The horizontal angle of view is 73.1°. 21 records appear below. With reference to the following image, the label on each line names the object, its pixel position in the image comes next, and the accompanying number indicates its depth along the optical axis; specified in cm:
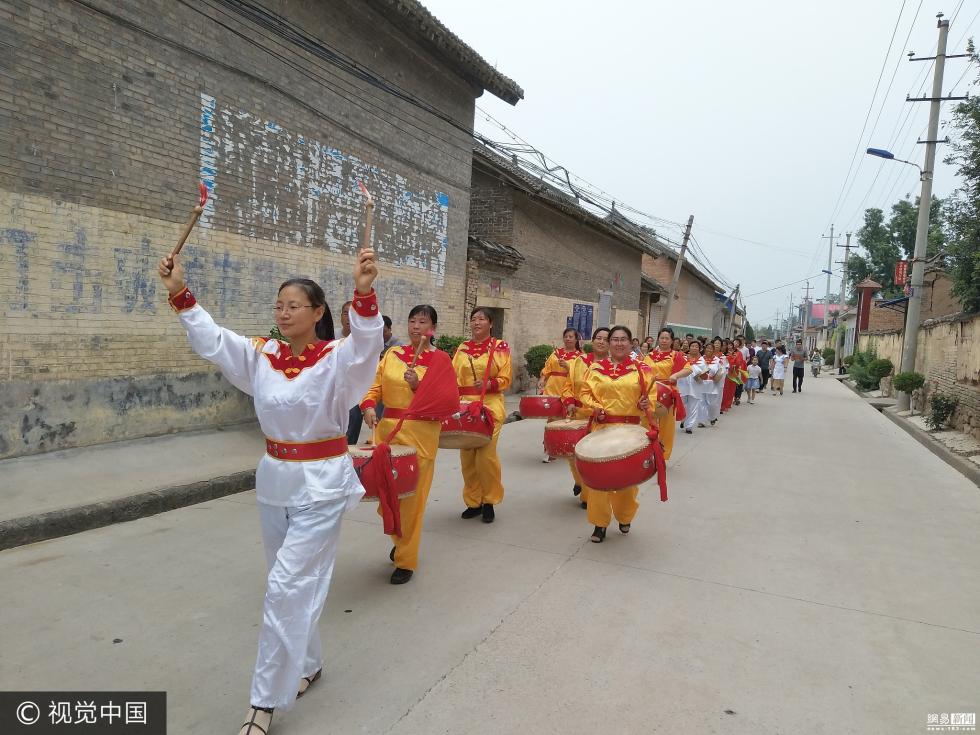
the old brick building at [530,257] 1519
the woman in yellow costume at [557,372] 814
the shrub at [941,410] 1222
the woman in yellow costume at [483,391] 578
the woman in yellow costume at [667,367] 672
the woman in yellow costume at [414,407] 429
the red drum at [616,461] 470
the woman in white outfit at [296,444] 268
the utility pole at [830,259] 6338
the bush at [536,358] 1581
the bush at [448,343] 1212
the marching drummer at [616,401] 529
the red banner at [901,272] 2338
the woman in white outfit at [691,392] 1204
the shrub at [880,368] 2208
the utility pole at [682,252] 2445
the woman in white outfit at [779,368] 2208
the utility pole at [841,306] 4341
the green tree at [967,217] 1603
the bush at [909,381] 1574
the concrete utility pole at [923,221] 1678
